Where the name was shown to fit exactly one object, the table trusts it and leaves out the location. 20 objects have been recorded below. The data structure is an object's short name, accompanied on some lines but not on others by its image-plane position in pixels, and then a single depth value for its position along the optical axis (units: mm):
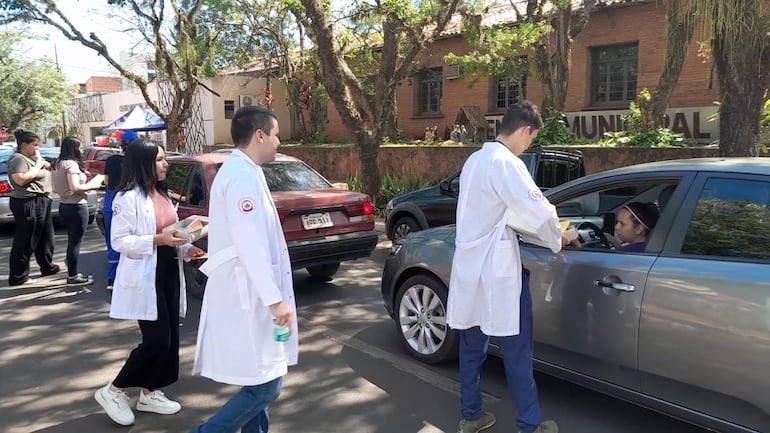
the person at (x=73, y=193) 6387
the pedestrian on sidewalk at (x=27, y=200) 6484
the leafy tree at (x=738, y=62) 5566
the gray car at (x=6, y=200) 9820
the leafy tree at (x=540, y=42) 12766
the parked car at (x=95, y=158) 17906
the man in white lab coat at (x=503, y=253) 2814
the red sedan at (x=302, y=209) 5895
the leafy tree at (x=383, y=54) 10352
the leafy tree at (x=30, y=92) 39938
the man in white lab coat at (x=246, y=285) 2332
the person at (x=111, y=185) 5945
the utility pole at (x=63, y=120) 46375
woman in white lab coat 3225
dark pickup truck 7008
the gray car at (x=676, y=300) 2656
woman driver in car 3344
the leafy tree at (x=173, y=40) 17750
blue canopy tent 20484
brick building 16297
